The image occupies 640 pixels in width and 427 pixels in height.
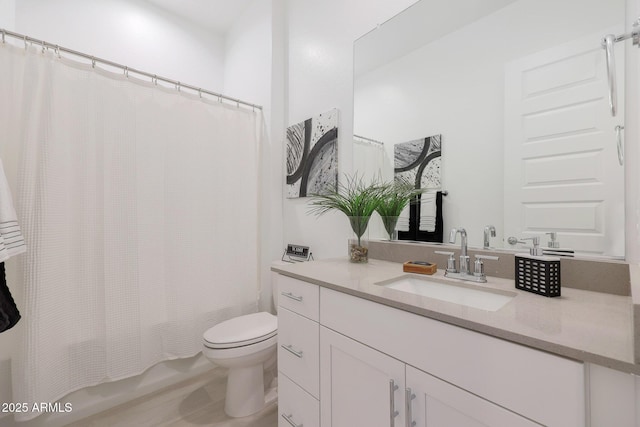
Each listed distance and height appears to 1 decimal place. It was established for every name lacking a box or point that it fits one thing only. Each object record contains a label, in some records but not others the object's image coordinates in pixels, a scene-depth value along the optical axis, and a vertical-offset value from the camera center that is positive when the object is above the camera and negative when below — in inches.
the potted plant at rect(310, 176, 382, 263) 56.4 +1.2
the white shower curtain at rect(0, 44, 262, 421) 53.1 -0.3
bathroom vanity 20.7 -13.4
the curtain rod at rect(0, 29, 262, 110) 52.4 +33.9
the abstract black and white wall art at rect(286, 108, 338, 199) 70.4 +16.7
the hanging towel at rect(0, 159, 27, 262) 45.6 -1.5
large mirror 36.6 +17.0
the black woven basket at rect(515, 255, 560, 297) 32.8 -7.2
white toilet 57.1 -28.7
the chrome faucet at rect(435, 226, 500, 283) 41.7 -7.4
